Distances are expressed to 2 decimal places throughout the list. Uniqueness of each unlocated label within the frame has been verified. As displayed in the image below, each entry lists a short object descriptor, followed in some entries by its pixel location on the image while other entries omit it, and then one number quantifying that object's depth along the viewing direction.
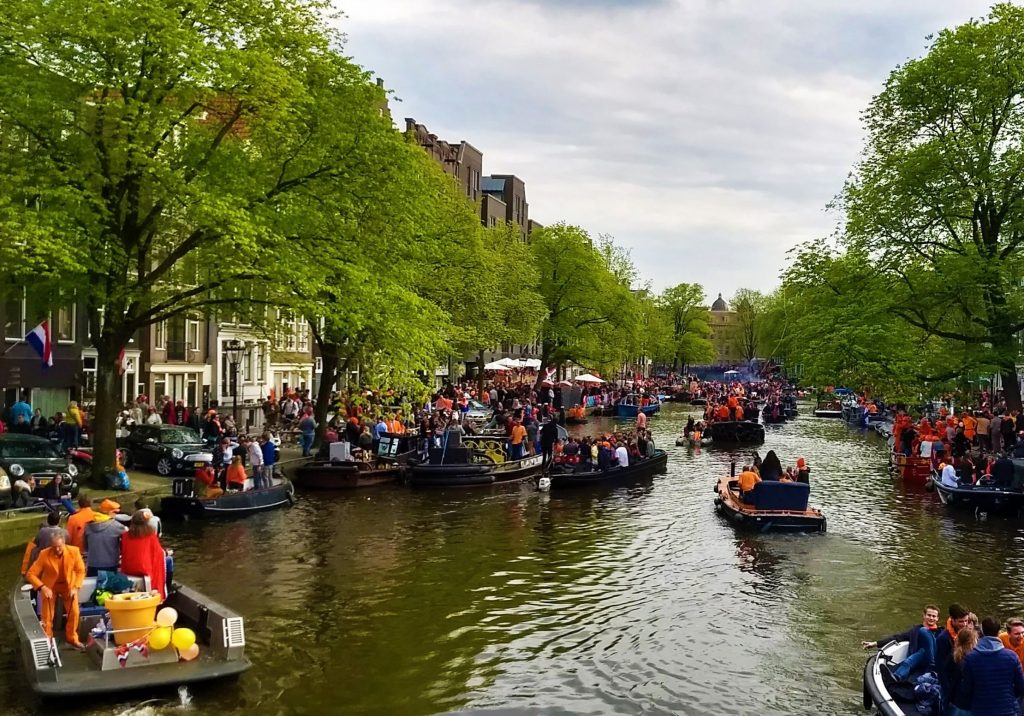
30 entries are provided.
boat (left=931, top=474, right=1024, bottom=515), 27.72
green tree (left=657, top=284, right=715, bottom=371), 136.12
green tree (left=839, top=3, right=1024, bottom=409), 35.16
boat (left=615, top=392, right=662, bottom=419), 71.38
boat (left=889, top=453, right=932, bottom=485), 35.75
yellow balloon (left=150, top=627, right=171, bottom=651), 12.35
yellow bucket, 12.20
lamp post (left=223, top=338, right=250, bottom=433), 38.16
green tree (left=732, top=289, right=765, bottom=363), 173.71
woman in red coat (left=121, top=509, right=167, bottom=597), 13.45
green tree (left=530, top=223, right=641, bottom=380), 77.50
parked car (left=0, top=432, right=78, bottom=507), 23.62
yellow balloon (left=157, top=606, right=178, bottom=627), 12.46
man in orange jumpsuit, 12.58
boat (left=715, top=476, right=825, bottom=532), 24.91
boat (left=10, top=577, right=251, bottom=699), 11.55
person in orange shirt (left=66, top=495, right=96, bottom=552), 14.08
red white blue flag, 30.72
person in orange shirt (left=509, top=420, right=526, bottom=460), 35.66
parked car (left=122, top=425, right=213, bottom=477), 29.59
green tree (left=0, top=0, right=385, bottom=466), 23.17
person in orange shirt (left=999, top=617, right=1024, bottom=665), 11.07
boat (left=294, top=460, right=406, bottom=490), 31.11
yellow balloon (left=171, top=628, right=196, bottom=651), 12.30
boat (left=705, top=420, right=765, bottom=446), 52.06
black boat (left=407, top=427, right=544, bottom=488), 32.28
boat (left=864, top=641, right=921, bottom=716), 11.07
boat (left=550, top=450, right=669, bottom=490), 31.88
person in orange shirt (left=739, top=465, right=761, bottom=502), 26.49
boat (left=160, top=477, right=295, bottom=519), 24.58
